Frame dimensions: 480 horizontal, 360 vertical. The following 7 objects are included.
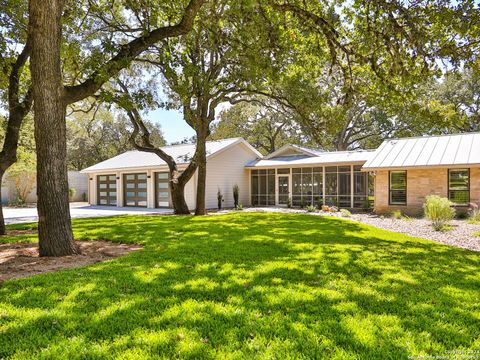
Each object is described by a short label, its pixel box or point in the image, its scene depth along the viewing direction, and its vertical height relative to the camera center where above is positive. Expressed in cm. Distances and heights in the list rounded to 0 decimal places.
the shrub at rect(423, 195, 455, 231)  1094 -102
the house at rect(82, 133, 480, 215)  1537 +56
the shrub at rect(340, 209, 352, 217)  1586 -141
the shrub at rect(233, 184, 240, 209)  2173 -62
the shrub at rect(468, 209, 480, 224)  1239 -137
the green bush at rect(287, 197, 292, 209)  2128 -117
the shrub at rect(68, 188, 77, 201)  2806 -36
